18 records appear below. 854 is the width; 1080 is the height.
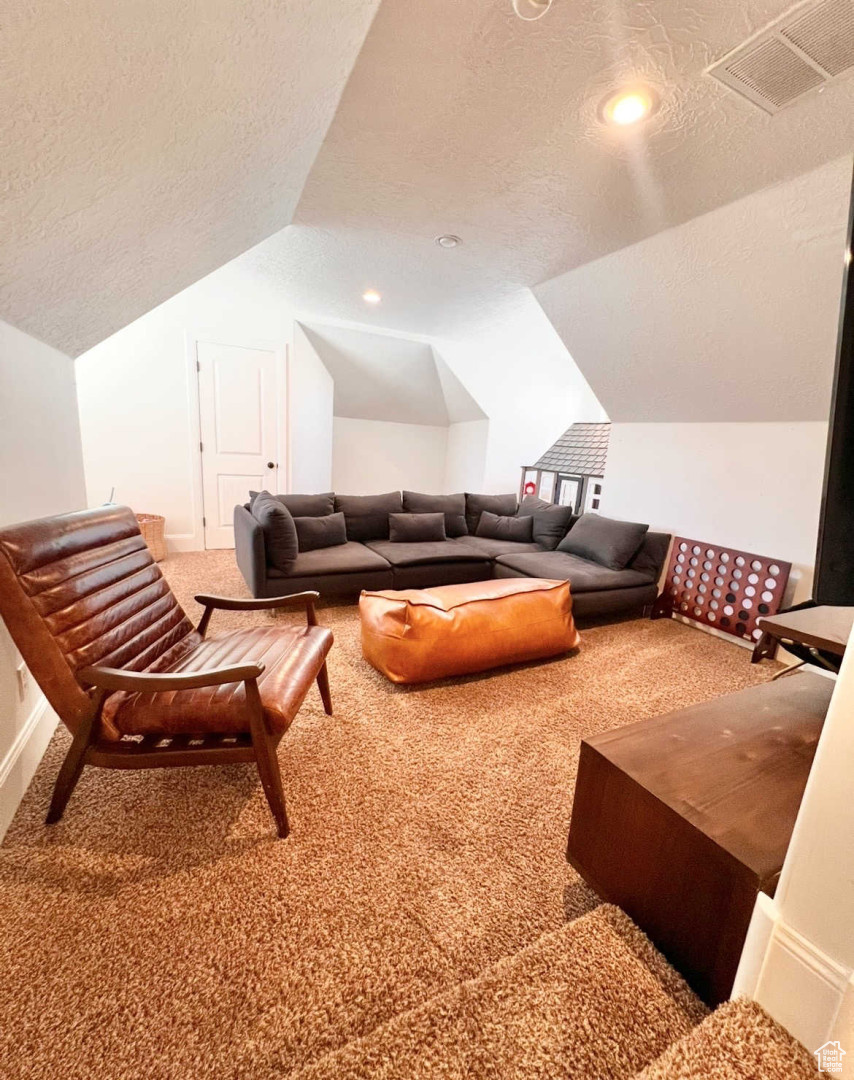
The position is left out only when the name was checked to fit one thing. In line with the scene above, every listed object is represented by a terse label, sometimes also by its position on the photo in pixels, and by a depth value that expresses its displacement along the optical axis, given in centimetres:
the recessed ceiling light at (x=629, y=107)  154
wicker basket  397
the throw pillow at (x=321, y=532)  344
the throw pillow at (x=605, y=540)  332
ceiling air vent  125
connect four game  286
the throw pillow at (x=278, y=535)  299
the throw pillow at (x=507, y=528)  415
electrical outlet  156
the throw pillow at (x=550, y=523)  399
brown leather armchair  127
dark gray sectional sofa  307
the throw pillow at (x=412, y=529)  385
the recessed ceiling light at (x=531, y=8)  124
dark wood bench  85
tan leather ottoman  219
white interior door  440
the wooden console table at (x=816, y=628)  115
